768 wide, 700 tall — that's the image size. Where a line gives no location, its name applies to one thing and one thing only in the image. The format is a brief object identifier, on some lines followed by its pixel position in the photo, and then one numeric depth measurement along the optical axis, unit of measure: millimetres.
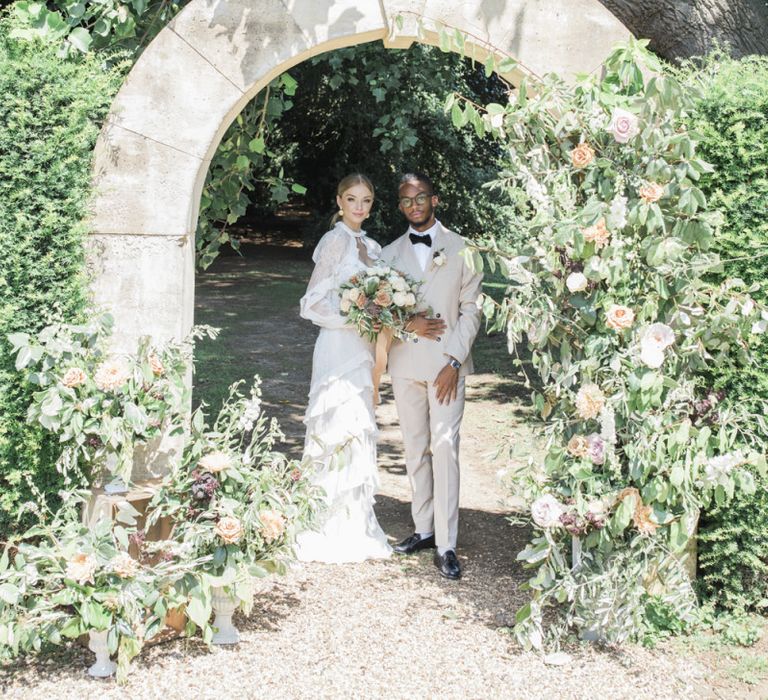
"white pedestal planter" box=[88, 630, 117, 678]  4184
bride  5691
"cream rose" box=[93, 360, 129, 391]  4402
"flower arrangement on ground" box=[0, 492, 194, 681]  4039
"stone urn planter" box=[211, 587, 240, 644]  4484
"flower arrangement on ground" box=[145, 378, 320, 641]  4277
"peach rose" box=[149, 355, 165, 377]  4621
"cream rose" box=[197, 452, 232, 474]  4371
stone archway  4863
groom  5586
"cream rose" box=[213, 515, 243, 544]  4230
